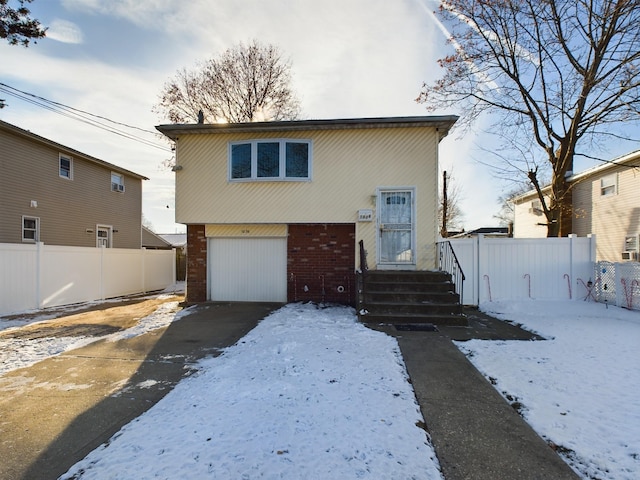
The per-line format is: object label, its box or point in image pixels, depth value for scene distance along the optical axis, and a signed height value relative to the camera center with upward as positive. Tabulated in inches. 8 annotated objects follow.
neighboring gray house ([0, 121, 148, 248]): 449.7 +76.2
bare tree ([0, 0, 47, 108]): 309.0 +210.7
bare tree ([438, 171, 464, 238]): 925.2 +106.3
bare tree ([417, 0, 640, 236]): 391.5 +236.3
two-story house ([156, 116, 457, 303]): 335.3 +43.2
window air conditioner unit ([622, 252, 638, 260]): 462.9 -19.0
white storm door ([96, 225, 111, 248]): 586.9 +11.5
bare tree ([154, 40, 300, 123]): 687.1 +328.0
